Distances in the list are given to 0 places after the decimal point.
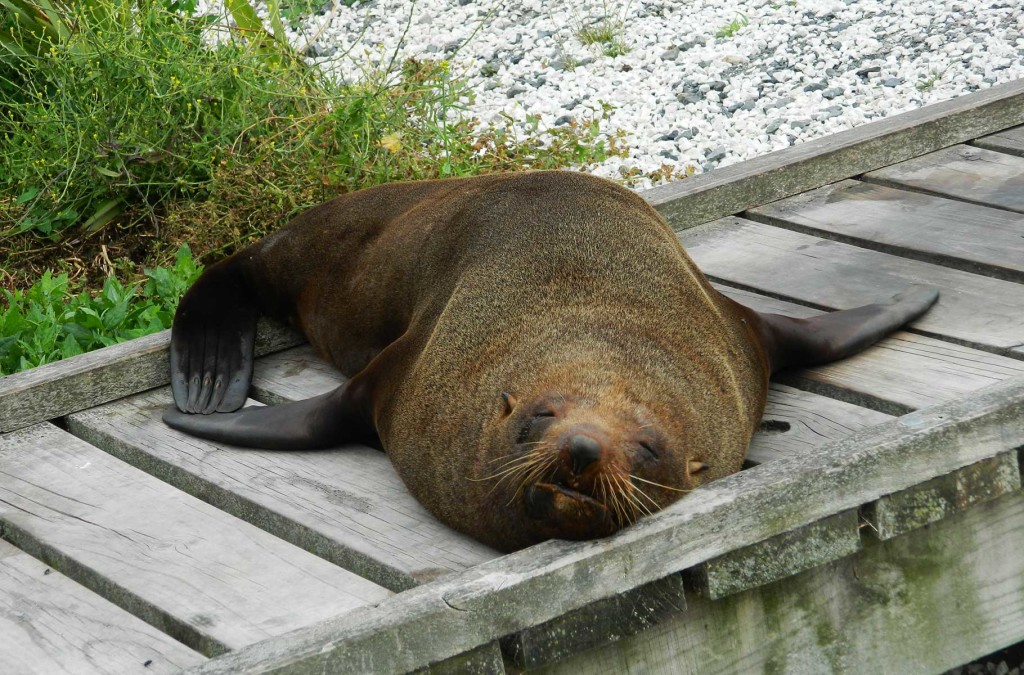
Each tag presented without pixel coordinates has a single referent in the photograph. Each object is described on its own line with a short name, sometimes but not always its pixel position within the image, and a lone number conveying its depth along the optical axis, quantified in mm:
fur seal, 5586
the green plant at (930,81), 13715
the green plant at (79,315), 9531
